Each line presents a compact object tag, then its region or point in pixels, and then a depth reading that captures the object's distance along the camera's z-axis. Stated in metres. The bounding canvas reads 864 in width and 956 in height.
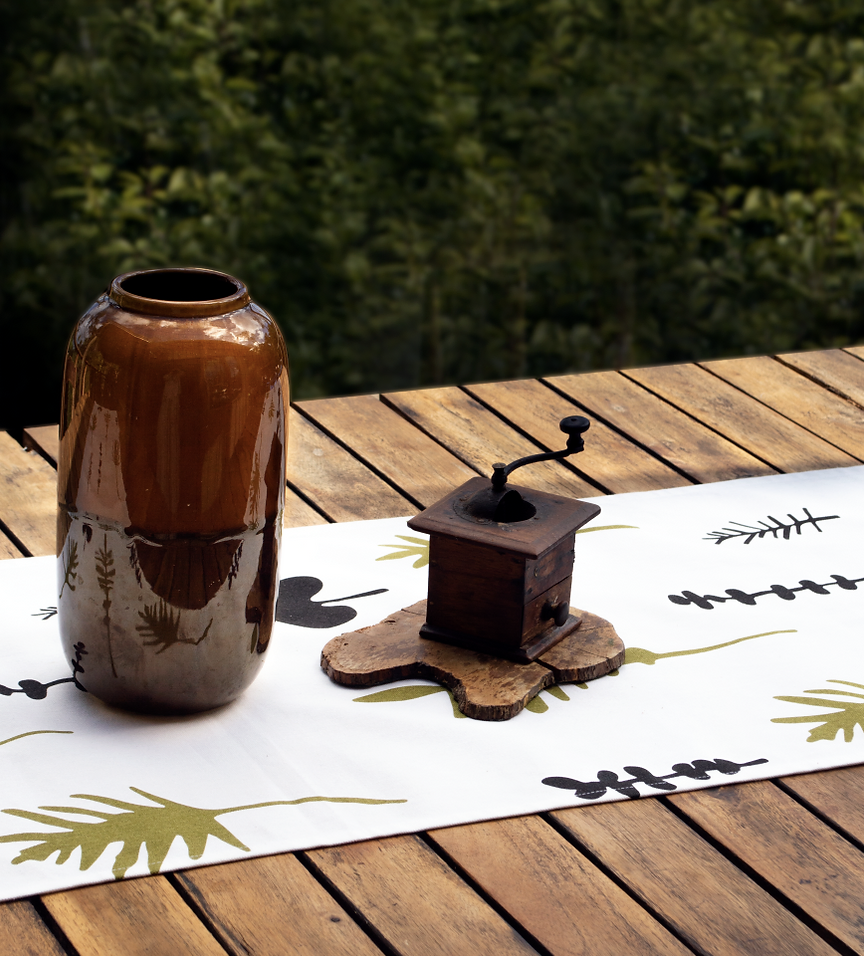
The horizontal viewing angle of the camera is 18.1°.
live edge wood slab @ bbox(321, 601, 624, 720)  2.19
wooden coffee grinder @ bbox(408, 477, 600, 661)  2.20
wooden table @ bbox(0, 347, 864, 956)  1.95
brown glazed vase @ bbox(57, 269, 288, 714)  2.07
